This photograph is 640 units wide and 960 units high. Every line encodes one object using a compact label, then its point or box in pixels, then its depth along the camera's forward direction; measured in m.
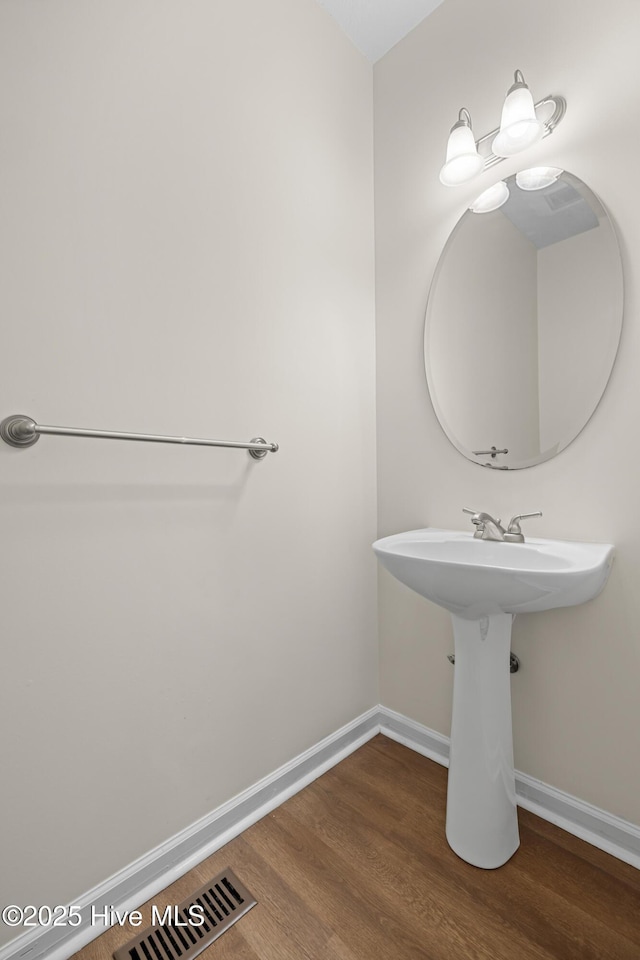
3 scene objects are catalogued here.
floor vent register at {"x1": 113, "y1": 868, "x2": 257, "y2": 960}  0.95
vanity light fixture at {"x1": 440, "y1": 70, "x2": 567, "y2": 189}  1.19
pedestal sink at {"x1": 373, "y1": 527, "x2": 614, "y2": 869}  1.09
